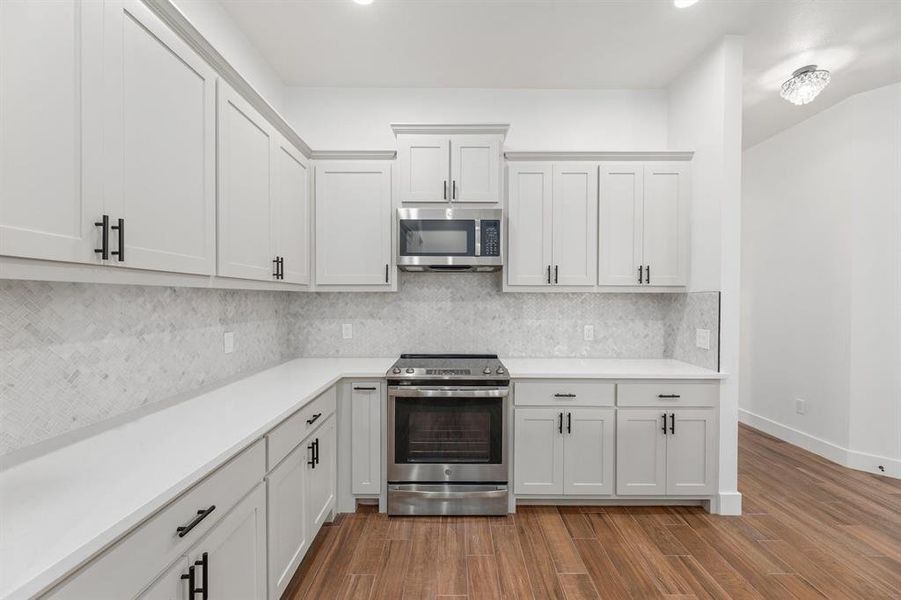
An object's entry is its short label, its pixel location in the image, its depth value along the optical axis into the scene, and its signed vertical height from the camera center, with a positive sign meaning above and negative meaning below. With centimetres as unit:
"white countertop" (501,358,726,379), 258 -48
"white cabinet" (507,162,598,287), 293 +53
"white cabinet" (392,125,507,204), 279 +94
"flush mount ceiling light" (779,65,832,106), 270 +150
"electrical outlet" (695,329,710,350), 272 -26
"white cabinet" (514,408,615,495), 260 -103
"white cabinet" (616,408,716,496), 259 -98
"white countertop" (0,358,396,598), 75 -49
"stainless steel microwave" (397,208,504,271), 278 +43
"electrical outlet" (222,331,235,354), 233 -28
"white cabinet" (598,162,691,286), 292 +56
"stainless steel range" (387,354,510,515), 255 -93
